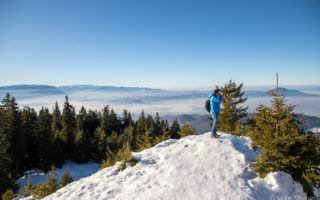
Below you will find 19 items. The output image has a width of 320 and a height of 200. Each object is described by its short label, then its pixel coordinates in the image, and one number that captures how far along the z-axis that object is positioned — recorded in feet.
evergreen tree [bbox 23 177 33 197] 49.40
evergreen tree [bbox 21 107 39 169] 139.27
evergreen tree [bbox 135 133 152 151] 48.98
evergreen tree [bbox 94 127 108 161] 169.68
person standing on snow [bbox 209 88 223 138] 39.85
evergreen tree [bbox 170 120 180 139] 215.16
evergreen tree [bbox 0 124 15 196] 81.04
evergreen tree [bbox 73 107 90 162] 163.42
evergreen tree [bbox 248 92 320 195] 27.62
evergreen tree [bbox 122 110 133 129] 260.34
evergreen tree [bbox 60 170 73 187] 47.75
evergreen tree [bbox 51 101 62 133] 176.96
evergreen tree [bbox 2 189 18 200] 52.54
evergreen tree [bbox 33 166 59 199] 40.71
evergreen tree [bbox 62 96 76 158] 165.66
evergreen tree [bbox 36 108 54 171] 139.04
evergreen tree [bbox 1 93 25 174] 120.03
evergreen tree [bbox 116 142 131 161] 37.56
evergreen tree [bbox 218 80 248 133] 79.89
